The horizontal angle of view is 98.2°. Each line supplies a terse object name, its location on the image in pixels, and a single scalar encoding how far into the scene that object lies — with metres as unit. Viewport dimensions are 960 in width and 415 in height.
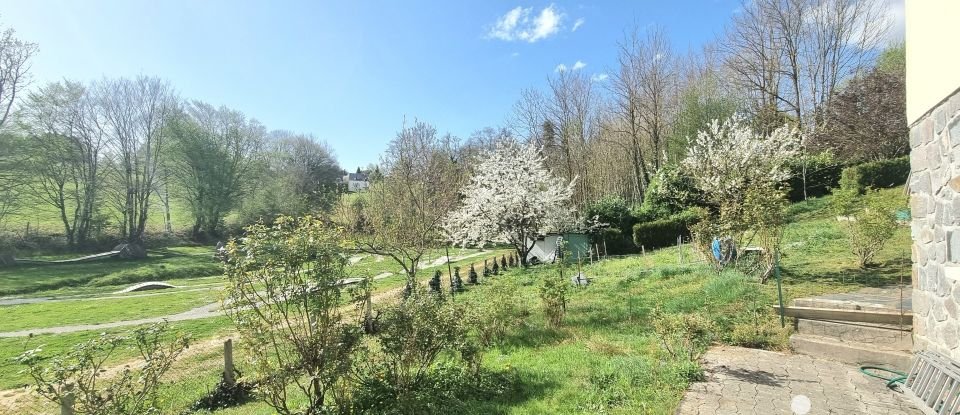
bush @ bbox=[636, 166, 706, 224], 19.14
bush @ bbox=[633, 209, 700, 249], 17.78
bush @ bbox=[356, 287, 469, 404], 4.47
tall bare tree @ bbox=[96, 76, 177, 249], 31.89
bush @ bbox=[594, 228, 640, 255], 19.56
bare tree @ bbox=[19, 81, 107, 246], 26.59
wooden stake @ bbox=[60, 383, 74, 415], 3.47
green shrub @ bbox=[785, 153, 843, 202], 18.83
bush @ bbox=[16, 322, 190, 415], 3.40
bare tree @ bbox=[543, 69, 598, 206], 26.16
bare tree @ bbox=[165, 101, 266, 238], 35.66
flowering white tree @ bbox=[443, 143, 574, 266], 17.98
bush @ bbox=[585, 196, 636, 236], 19.97
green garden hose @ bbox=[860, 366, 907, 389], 4.23
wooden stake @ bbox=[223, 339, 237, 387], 6.49
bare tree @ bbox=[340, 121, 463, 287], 13.06
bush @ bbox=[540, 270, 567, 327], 7.50
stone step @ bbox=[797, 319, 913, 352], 4.77
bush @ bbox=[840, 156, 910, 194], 16.22
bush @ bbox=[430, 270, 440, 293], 13.04
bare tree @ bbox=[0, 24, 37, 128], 22.69
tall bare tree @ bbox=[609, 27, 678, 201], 23.16
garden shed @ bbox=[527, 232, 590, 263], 19.14
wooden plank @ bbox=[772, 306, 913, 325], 4.93
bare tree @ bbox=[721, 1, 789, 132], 22.06
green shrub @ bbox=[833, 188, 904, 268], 8.02
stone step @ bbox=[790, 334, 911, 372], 4.55
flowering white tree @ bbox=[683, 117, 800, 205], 13.16
